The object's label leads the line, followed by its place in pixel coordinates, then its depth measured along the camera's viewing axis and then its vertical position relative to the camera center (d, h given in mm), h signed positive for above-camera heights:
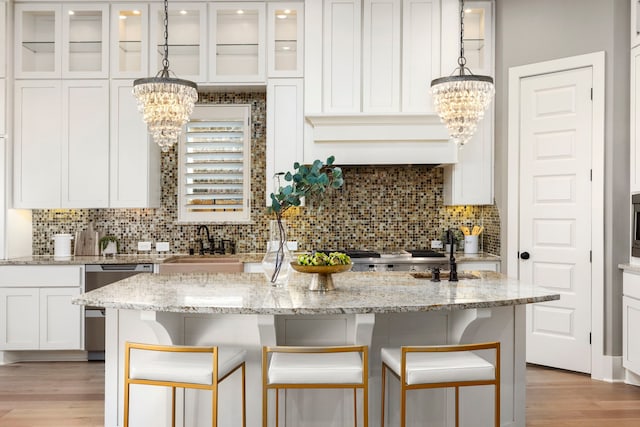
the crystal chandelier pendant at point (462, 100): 3184 +711
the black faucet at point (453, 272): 3034 -324
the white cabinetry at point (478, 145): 4871 +662
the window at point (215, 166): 5238 +485
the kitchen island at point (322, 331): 2574 -612
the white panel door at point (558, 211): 4305 +51
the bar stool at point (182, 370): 2285 -686
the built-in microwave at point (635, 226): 3969 -63
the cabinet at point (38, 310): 4512 -828
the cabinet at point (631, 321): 3883 -780
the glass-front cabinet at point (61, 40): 4805 +1595
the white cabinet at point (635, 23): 4031 +1494
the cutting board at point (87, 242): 4988 -269
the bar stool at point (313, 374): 2291 -690
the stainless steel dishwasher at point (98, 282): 4527 -588
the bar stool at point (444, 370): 2314 -683
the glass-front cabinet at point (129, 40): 4812 +1595
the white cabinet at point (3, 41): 4684 +1526
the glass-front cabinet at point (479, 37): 4859 +1673
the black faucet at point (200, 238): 5184 -234
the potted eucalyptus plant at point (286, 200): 2758 +80
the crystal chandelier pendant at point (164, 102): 3154 +675
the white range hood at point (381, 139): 4680 +685
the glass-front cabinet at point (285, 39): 4852 +1632
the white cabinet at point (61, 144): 4789 +634
